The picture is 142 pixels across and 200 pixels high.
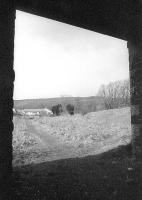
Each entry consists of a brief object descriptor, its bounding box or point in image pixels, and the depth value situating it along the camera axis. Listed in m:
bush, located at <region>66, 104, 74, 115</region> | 38.02
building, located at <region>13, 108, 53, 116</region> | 49.08
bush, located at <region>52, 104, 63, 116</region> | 40.53
